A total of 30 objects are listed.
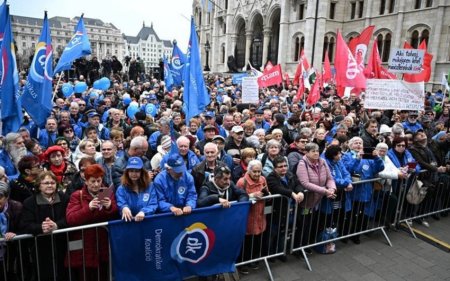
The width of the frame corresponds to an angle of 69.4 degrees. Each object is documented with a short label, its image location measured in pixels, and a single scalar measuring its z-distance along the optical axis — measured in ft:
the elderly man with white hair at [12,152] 16.24
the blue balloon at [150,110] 35.12
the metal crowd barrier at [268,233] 15.14
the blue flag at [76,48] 26.25
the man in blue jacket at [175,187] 13.08
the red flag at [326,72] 46.21
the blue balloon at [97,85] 45.52
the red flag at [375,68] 32.13
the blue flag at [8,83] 17.46
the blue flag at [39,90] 18.84
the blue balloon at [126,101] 40.42
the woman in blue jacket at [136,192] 12.41
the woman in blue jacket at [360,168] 17.97
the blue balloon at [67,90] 41.60
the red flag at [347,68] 30.73
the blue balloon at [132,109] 35.24
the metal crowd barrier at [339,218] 16.96
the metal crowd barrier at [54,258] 11.87
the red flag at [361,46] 32.69
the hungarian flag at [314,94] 35.28
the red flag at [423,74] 27.61
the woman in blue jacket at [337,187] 16.90
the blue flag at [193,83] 17.85
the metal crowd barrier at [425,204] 20.01
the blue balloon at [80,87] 42.28
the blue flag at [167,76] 47.16
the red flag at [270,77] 42.78
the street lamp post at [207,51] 166.40
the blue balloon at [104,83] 45.55
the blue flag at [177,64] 42.58
